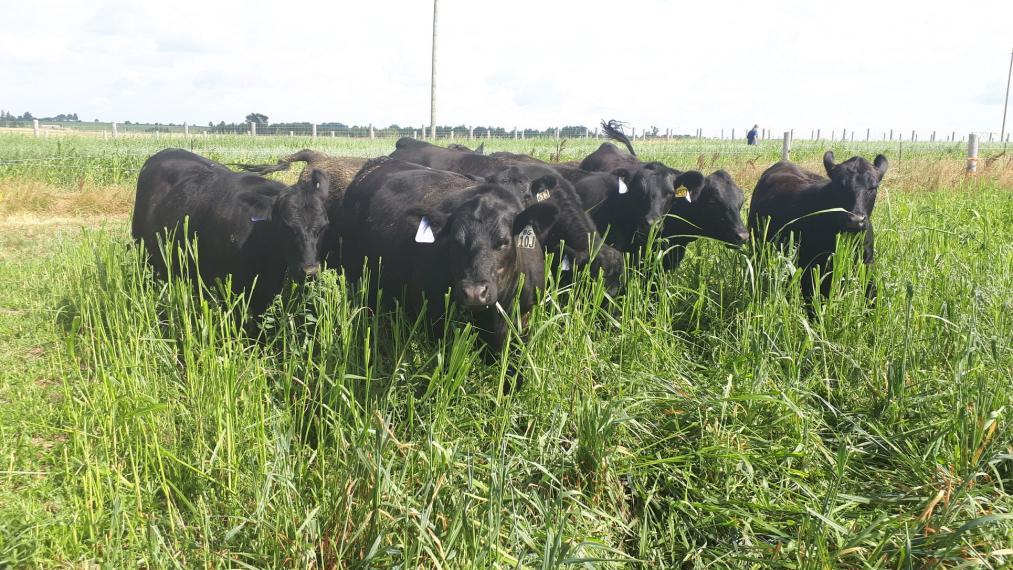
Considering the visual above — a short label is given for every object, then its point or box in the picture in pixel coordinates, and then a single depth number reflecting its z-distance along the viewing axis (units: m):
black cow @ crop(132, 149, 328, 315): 5.54
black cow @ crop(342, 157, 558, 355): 4.52
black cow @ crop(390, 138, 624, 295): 6.14
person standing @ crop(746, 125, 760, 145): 42.84
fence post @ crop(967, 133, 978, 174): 16.83
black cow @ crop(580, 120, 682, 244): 7.16
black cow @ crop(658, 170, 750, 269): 7.26
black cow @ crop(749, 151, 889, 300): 6.76
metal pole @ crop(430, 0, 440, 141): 21.50
